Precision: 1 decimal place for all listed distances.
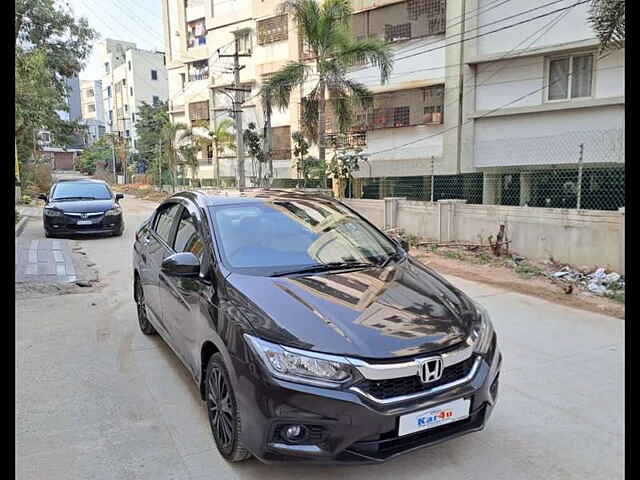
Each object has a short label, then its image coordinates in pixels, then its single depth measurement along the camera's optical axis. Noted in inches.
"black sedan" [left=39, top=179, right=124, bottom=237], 458.0
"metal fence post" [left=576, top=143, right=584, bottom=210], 317.5
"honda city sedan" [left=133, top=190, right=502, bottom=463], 92.0
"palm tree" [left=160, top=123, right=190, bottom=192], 1245.8
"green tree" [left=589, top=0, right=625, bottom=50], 266.8
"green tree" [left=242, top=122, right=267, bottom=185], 994.8
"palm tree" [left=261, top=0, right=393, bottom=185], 568.4
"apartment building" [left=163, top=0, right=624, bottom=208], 510.3
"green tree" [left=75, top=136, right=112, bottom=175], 2139.5
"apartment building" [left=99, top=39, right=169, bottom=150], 2065.7
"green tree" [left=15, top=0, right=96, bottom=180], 819.4
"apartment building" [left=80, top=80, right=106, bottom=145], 2795.3
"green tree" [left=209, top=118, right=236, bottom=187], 1090.1
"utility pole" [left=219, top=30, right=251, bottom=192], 864.9
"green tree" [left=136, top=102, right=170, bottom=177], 1616.6
